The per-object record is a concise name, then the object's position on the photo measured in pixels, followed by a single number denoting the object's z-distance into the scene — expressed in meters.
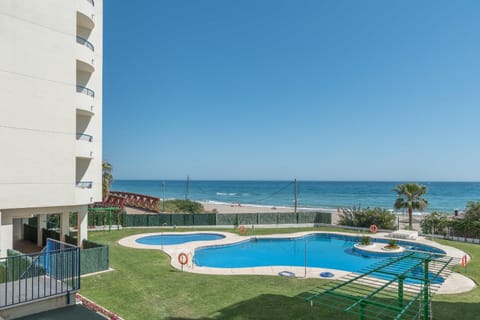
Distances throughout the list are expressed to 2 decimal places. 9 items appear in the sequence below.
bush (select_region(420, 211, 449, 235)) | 28.58
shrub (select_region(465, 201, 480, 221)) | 27.97
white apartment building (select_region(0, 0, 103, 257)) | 15.95
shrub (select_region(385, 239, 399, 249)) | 24.12
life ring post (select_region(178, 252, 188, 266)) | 17.98
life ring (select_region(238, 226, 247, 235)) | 29.65
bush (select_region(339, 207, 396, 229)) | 32.47
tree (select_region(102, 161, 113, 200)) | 35.19
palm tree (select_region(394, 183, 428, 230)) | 31.78
